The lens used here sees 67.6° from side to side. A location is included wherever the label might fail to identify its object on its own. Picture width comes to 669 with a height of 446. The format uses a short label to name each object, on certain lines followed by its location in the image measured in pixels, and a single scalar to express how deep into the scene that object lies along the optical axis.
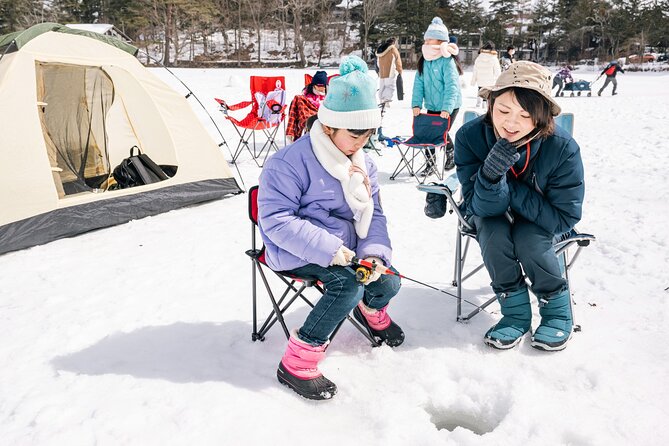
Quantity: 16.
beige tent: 3.71
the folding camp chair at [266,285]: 2.17
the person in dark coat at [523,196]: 2.14
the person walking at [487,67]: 10.78
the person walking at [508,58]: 12.39
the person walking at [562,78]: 16.45
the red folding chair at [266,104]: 6.77
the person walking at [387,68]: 9.67
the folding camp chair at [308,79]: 6.66
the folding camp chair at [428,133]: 5.37
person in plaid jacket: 6.10
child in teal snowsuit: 5.53
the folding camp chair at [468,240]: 2.28
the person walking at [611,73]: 15.62
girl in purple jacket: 1.99
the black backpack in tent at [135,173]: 4.61
